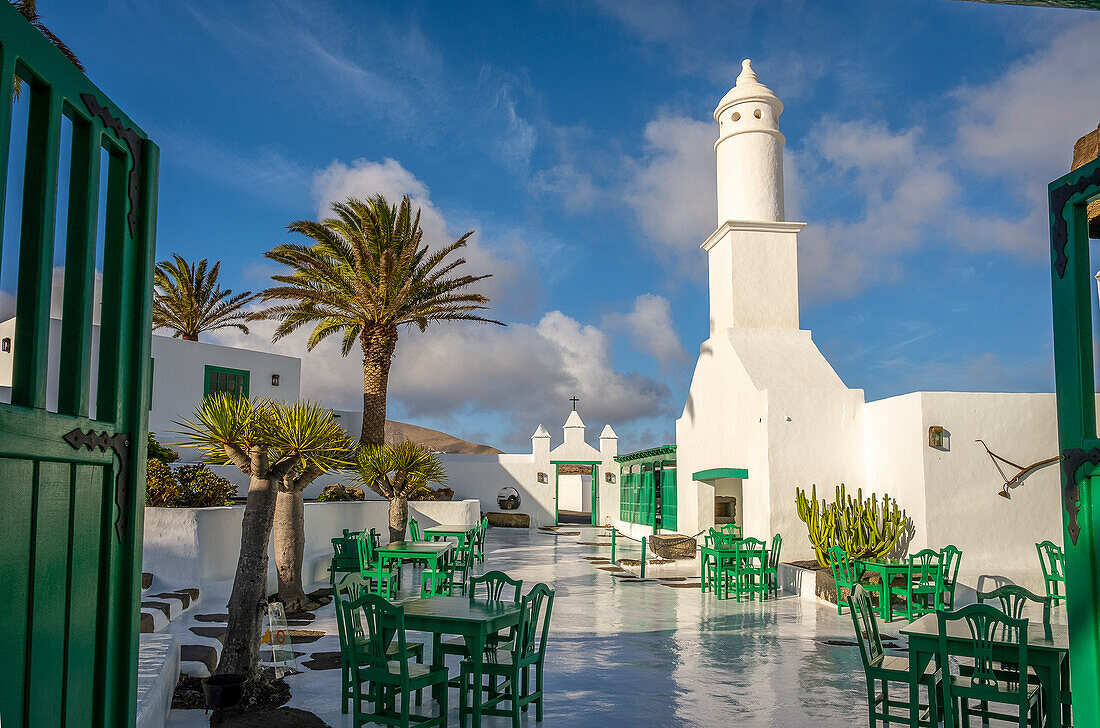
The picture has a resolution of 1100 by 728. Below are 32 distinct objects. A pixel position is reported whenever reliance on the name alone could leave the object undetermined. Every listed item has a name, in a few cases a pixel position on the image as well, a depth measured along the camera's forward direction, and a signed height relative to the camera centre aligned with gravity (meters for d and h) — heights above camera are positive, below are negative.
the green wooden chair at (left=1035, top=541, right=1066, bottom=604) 10.27 -1.48
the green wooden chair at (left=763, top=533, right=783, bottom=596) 13.14 -1.80
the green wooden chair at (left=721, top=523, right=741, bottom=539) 16.10 -1.45
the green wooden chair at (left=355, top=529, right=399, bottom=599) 11.54 -1.61
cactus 12.98 -1.12
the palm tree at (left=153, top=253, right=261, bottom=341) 26.03 +5.22
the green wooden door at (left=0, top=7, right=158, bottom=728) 2.11 +0.08
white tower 18.36 +5.33
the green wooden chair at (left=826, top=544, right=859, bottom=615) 11.25 -1.61
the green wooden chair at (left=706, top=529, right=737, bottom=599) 13.17 -1.82
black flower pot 6.09 -1.75
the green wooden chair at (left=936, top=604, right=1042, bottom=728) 4.89 -1.40
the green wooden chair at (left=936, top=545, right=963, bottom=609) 10.08 -1.67
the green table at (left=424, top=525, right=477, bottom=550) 14.00 -1.34
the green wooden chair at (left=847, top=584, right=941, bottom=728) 5.48 -1.50
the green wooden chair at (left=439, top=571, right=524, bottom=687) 6.39 -1.21
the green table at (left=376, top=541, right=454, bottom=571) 11.63 -1.34
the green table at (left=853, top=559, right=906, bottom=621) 10.73 -1.50
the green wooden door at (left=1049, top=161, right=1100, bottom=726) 3.00 +0.13
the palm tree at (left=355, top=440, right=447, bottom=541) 16.73 -0.29
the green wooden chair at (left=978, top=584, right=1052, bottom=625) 6.14 -1.06
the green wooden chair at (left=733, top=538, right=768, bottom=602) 12.85 -1.78
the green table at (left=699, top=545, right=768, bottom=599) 13.09 -1.54
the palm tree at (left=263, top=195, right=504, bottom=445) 19.44 +4.36
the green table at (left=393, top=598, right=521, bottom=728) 5.73 -1.18
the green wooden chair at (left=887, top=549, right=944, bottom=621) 10.13 -1.65
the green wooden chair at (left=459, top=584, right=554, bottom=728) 5.81 -1.55
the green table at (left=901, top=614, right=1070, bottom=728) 5.06 -1.23
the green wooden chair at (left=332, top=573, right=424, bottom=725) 5.60 -1.30
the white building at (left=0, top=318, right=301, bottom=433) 21.41 +2.38
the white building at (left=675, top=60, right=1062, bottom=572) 12.83 +0.64
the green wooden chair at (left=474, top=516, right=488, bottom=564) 16.38 -1.69
